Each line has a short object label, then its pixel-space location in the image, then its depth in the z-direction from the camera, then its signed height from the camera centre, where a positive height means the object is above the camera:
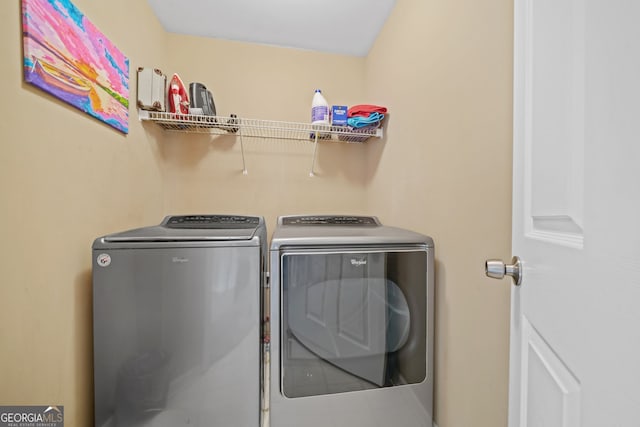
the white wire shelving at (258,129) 1.66 +0.61
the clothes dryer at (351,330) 1.13 -0.55
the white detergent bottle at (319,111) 1.86 +0.74
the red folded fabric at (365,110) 1.74 +0.71
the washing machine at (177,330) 1.05 -0.51
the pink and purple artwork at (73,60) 0.82 +0.58
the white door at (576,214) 0.30 +0.00
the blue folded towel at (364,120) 1.74 +0.64
